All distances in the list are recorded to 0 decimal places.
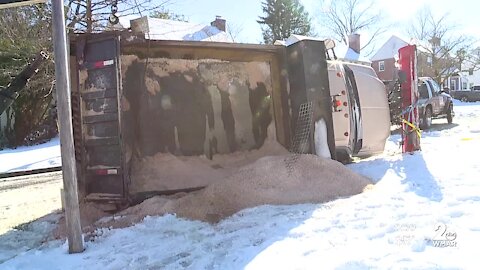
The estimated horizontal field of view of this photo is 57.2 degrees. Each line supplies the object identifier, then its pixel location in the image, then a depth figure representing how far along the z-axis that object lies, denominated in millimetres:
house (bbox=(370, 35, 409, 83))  51094
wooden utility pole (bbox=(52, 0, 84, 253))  4309
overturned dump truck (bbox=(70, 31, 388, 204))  6000
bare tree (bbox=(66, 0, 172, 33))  13383
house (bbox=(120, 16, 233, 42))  21391
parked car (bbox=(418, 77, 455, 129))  17328
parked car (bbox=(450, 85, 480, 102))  38406
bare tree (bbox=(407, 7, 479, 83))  46531
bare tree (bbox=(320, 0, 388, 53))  53281
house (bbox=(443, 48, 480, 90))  54000
